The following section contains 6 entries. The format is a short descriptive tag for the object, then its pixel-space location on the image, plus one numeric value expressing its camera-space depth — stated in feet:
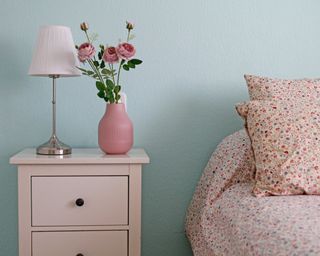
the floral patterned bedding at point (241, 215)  4.20
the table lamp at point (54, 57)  6.20
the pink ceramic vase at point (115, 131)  6.39
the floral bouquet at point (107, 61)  6.17
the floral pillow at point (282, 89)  6.09
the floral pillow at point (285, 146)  5.37
